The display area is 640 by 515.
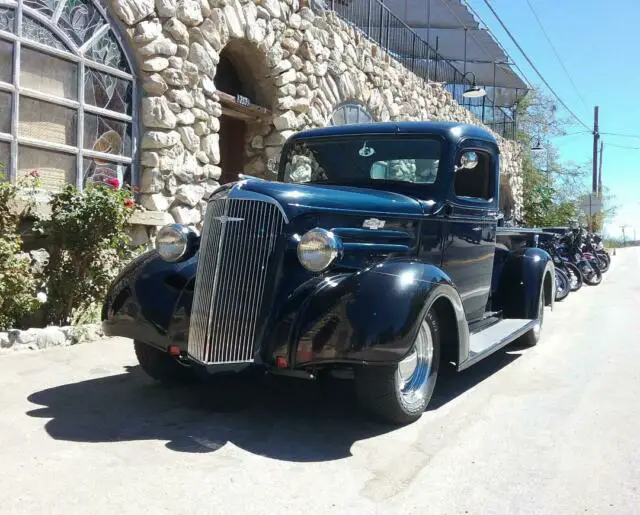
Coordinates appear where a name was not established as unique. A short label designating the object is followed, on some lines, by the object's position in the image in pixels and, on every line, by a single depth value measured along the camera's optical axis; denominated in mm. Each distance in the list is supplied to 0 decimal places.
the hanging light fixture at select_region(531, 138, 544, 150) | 27688
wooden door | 9953
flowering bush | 5637
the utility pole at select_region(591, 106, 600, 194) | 34944
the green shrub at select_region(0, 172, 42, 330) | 5145
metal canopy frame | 16578
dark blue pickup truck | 3416
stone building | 6203
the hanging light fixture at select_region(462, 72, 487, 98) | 16016
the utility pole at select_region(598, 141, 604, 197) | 42931
